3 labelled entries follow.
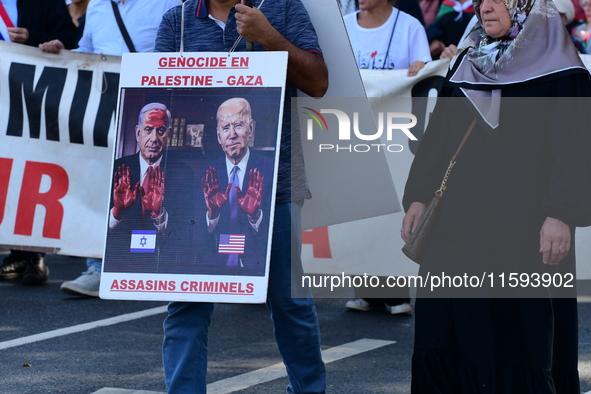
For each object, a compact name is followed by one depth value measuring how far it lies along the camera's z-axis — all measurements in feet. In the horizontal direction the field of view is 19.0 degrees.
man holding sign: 21.01
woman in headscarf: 19.17
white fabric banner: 40.31
